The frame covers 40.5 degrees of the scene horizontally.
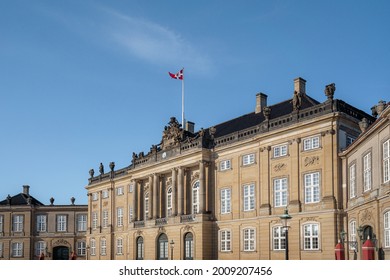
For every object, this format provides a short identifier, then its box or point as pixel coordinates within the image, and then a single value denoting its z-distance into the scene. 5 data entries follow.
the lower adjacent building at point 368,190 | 26.94
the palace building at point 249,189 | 37.47
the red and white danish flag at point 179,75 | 54.56
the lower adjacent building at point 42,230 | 78.62
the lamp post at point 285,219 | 26.92
